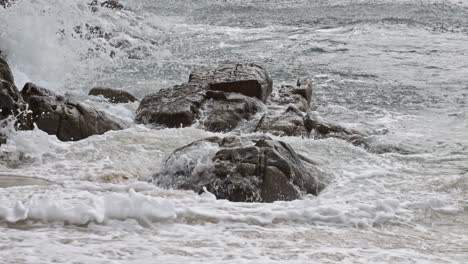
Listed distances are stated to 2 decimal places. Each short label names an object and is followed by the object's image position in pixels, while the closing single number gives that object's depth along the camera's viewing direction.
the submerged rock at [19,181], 11.35
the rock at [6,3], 26.71
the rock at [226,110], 17.64
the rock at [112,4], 39.56
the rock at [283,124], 17.28
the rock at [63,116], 15.20
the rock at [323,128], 17.48
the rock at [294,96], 20.19
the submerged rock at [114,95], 20.27
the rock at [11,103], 14.48
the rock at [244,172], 11.78
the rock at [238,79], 20.03
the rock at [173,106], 17.52
